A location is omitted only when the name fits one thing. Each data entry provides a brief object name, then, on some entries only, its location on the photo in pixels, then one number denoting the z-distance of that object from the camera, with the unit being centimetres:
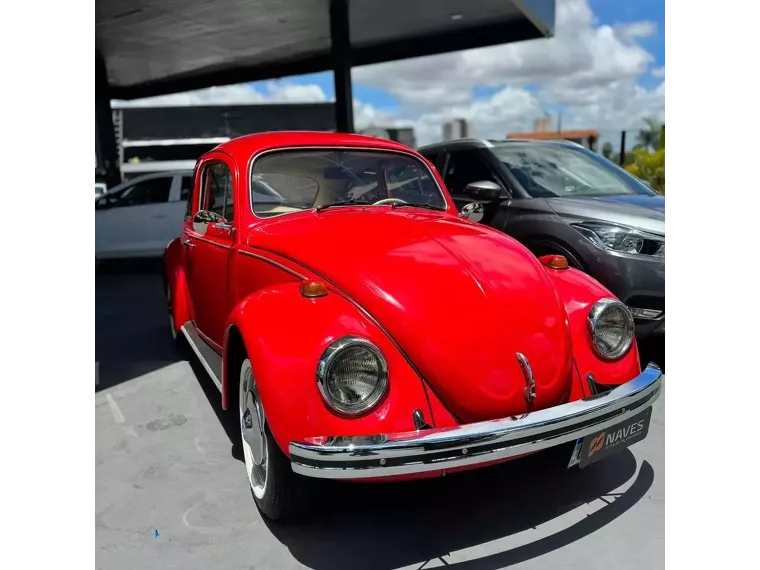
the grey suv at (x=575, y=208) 440
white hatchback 978
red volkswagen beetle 230
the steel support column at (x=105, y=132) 1817
